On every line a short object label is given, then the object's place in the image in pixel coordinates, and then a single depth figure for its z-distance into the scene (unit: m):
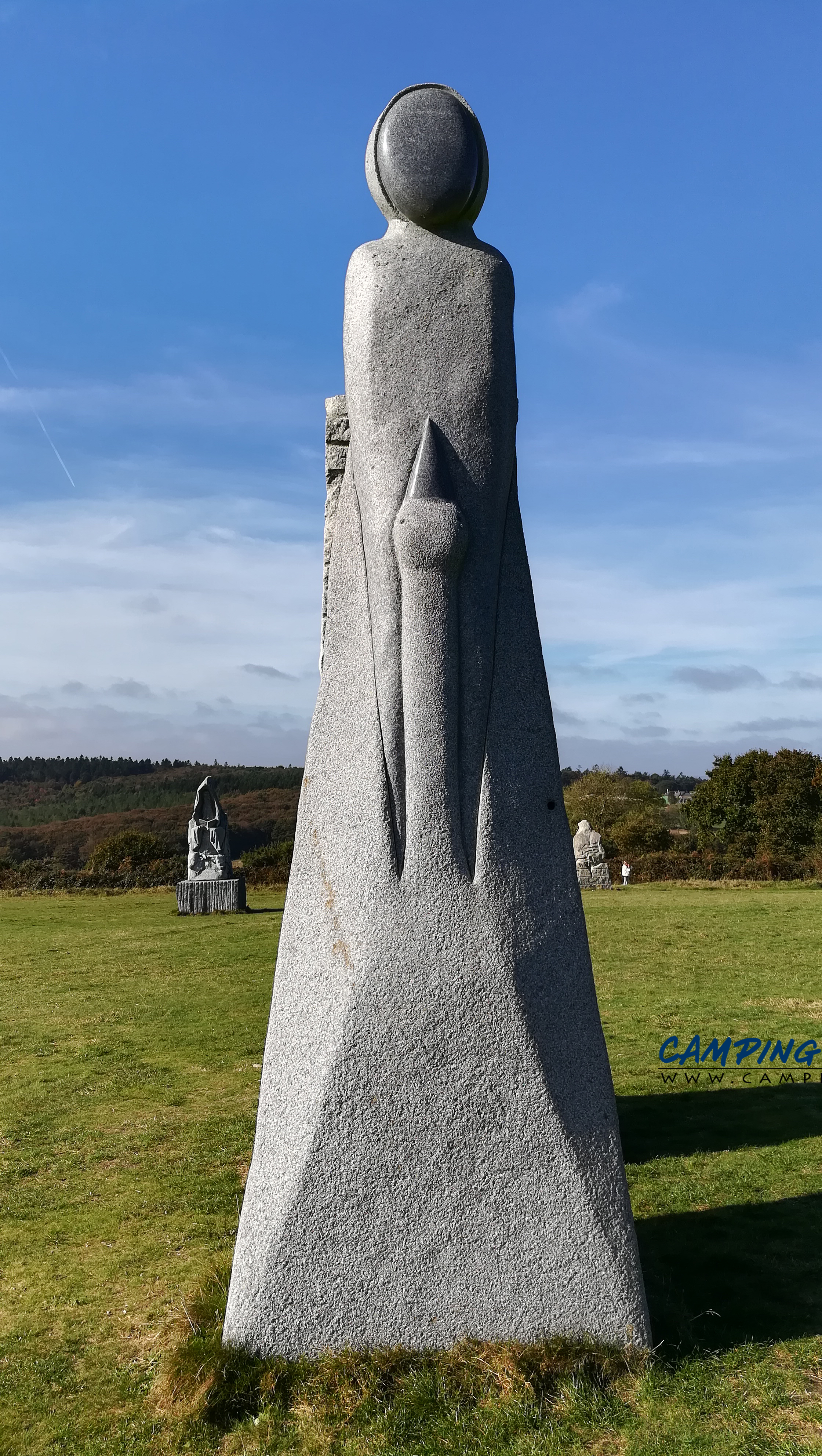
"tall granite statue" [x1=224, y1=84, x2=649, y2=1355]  3.07
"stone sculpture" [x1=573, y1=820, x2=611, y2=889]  19.56
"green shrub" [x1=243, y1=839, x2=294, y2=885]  22.25
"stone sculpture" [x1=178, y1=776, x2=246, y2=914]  16.25
